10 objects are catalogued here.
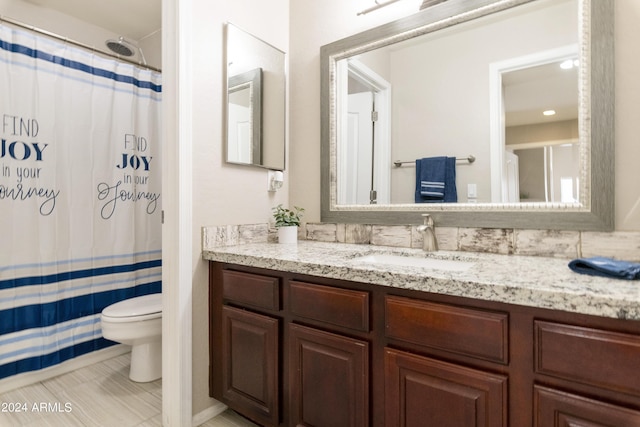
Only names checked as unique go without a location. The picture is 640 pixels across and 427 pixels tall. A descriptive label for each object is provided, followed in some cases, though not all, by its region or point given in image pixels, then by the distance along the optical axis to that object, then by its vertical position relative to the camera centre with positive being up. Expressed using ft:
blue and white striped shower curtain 6.24 +0.41
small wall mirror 5.58 +2.04
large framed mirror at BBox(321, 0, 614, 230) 3.94 +1.37
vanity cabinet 2.46 -1.42
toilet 6.15 -2.24
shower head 8.18 +4.28
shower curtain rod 6.25 +3.67
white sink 4.31 -0.70
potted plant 5.85 -0.25
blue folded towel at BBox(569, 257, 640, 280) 2.75 -0.51
